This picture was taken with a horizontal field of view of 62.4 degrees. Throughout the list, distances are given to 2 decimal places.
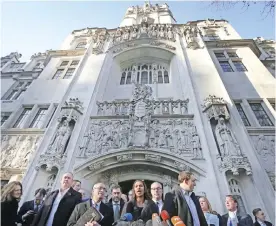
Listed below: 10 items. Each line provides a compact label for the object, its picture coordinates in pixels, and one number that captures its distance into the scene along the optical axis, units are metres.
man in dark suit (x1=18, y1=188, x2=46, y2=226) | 4.12
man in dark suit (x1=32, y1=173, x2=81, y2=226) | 3.94
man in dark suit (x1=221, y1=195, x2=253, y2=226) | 4.75
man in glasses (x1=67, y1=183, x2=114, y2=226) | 3.62
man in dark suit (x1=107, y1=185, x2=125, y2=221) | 4.36
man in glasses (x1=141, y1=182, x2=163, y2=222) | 3.58
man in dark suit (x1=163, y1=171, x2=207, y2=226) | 3.47
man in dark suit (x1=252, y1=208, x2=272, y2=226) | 4.92
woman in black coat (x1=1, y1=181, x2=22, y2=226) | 3.52
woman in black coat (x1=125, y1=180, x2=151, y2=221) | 3.82
